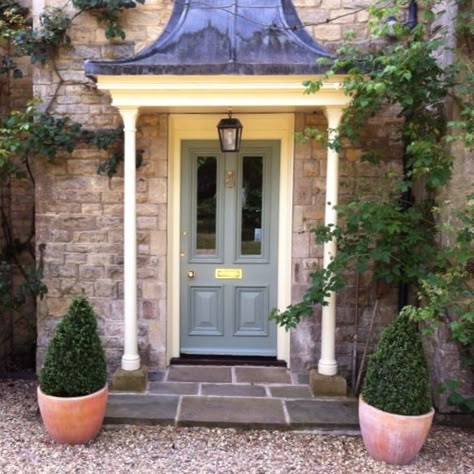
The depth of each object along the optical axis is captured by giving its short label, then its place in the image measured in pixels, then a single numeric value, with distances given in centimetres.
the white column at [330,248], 395
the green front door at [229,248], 470
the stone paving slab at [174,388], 414
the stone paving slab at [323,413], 365
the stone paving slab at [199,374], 441
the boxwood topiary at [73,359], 329
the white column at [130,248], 404
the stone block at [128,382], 412
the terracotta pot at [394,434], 311
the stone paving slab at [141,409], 368
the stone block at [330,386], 409
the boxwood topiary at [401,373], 310
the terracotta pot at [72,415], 327
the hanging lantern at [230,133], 417
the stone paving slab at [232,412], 366
